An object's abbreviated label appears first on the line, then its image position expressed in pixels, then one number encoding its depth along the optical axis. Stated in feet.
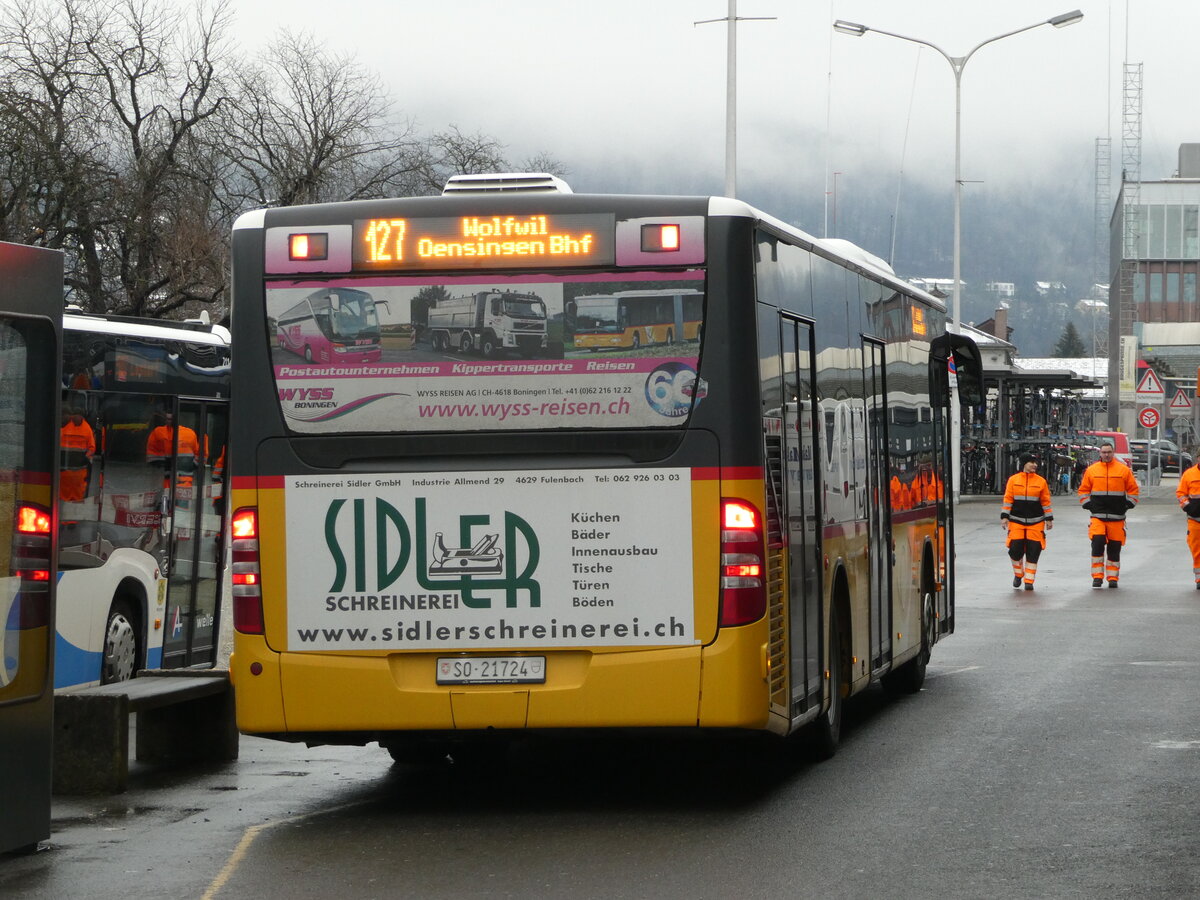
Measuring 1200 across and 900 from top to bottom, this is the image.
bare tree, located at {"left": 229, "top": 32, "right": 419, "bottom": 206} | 183.73
